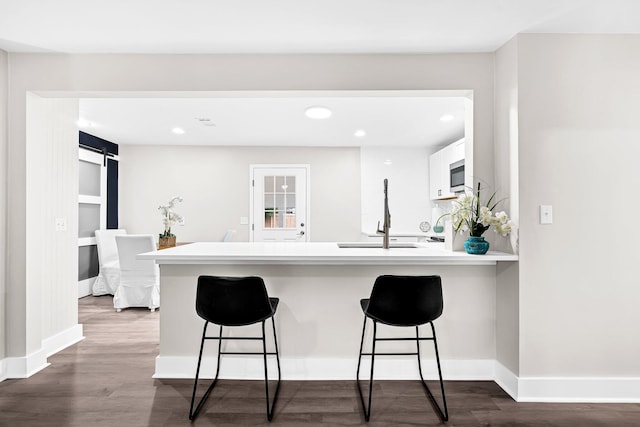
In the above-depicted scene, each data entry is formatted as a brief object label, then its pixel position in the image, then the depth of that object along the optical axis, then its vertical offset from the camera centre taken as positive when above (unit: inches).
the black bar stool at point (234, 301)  80.7 -19.2
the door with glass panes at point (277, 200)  239.6 +8.1
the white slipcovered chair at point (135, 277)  167.9 -29.3
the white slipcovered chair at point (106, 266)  196.7 -27.9
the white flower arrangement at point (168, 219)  157.8 -2.7
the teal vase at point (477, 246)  94.6 -8.4
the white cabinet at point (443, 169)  193.2 +25.7
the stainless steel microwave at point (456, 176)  183.9 +18.6
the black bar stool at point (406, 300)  80.1 -18.9
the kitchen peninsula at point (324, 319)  102.1 -29.0
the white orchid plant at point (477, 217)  91.2 -1.1
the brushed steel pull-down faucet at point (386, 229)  109.9 -4.9
